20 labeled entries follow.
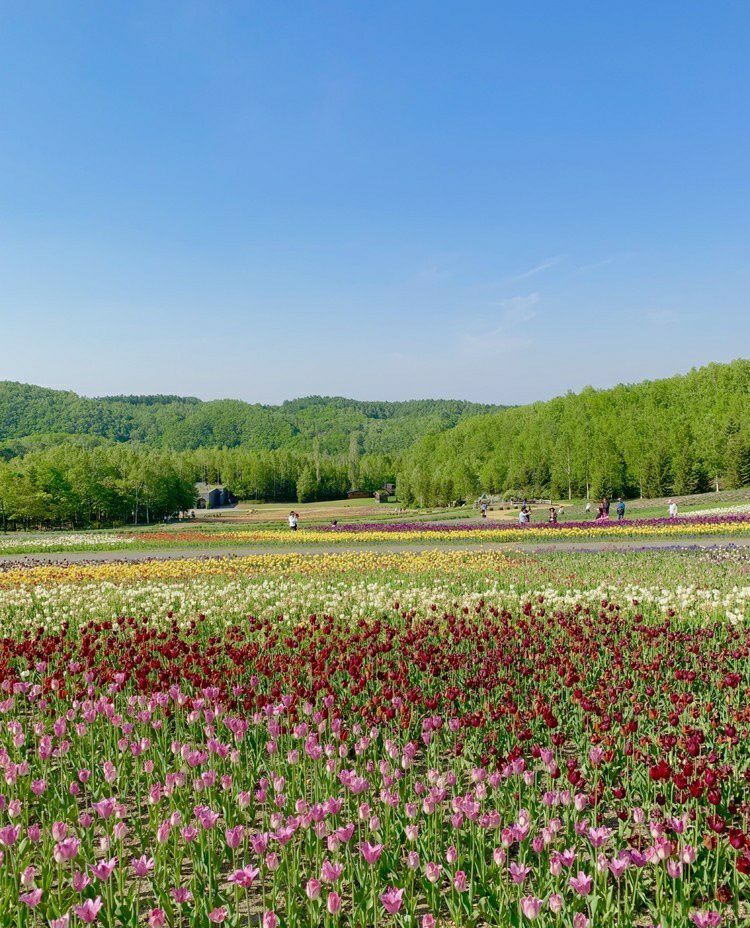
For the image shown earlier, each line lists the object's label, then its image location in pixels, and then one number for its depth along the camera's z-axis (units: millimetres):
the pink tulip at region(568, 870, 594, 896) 2978
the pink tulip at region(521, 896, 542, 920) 2842
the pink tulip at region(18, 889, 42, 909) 2951
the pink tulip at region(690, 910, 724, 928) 2689
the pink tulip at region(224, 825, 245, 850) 3509
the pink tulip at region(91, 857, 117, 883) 3104
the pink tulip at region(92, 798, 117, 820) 3756
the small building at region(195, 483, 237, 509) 119312
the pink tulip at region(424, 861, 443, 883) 3225
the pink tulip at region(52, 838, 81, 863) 3314
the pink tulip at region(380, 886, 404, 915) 2896
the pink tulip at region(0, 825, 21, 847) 3410
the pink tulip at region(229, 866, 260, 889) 3094
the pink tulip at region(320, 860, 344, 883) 3115
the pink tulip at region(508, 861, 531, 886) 3168
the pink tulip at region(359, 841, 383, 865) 3162
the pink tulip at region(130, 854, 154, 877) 3297
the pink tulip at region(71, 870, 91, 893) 3062
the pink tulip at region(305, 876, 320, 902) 3049
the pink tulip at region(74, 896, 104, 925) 2875
